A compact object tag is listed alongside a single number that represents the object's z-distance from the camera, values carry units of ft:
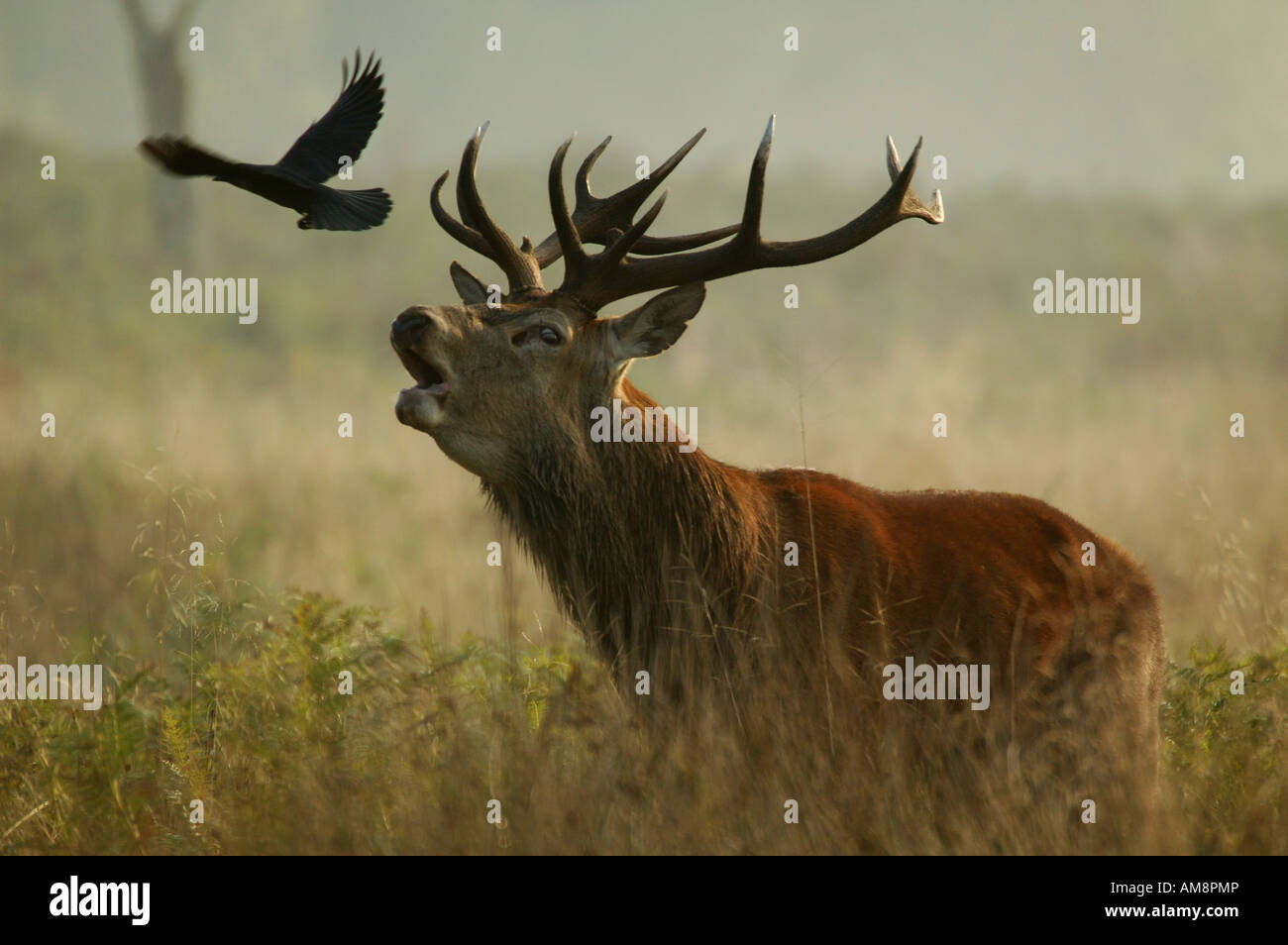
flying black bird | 33.17
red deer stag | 34.53
